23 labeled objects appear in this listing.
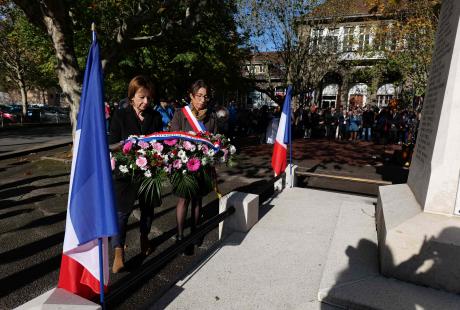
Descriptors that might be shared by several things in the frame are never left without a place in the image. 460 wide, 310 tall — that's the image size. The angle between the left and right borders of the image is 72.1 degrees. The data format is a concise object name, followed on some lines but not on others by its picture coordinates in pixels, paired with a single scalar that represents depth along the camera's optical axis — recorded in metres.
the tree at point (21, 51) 16.09
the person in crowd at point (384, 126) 15.94
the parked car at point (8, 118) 24.11
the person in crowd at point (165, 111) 8.97
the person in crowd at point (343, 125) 17.70
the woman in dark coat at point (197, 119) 3.63
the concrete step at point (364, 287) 2.62
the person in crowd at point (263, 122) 16.13
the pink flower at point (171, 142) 3.24
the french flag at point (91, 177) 2.08
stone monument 2.79
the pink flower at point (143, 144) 3.10
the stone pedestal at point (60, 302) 1.86
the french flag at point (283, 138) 6.18
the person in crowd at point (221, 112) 9.19
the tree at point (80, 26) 7.98
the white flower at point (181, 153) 3.20
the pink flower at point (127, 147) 3.06
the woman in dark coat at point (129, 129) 3.23
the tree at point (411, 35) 14.45
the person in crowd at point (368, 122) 17.30
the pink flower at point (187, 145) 3.27
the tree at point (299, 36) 16.89
